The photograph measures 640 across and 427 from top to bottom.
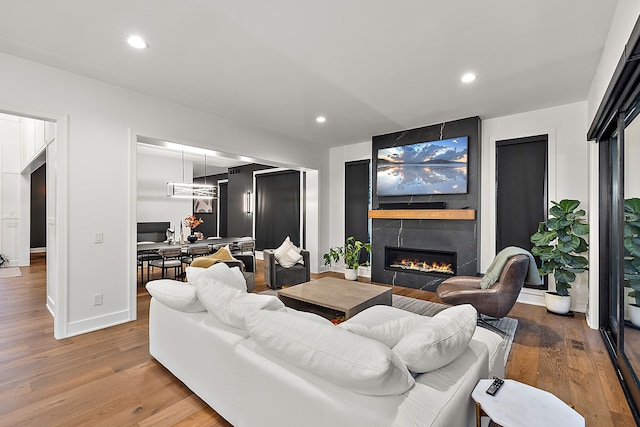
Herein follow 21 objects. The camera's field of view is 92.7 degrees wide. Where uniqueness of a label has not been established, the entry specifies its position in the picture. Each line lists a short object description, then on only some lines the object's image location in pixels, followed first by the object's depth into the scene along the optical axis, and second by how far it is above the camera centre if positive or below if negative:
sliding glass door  2.02 +0.01
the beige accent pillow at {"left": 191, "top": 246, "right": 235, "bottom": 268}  3.53 -0.57
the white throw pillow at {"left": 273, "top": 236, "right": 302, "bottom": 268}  4.97 -0.69
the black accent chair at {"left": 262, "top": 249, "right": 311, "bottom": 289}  4.93 -0.97
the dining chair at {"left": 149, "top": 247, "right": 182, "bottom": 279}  4.93 -0.85
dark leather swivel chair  3.09 -0.82
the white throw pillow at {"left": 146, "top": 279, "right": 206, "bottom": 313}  2.10 -0.59
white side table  1.14 -0.77
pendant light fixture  6.20 +0.47
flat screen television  4.65 +0.74
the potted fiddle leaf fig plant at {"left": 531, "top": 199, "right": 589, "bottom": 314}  3.56 -0.41
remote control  1.29 -0.75
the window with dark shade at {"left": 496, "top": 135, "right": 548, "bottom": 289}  4.18 +0.35
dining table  4.95 -0.56
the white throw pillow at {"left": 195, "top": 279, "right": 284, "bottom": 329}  1.73 -0.53
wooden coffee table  3.03 -0.89
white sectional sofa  1.13 -0.72
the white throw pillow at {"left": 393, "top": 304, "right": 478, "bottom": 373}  1.27 -0.57
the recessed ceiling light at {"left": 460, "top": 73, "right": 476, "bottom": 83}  3.16 +1.44
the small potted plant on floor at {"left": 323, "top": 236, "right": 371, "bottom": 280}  5.72 -0.81
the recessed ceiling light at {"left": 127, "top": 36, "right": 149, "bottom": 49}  2.50 +1.43
